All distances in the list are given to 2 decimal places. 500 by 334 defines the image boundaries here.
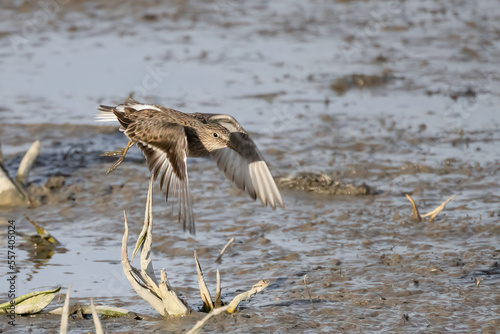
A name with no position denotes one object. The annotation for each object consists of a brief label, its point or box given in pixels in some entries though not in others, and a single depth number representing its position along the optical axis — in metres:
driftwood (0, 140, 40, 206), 14.98
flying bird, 10.29
